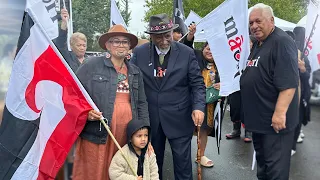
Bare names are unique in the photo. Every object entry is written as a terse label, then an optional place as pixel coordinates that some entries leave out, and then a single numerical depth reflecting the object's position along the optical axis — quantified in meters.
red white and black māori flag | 2.40
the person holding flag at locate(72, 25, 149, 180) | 2.91
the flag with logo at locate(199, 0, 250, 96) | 4.25
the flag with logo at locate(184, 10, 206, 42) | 8.13
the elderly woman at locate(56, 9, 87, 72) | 4.40
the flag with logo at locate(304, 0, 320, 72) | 3.79
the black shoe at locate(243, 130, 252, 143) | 6.00
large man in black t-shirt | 2.93
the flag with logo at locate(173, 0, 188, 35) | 6.72
